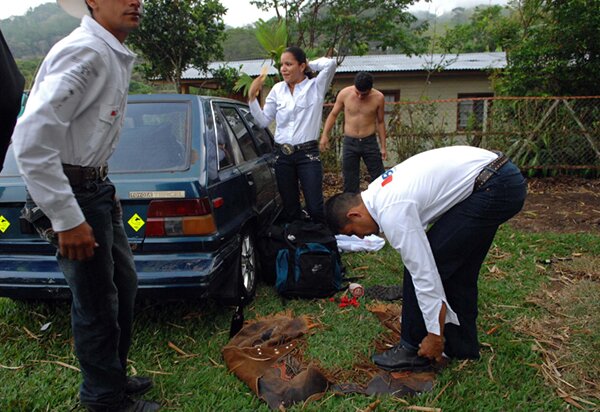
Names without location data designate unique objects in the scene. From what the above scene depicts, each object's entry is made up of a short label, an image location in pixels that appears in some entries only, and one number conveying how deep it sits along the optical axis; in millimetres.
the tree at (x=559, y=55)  8477
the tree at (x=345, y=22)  11977
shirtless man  5730
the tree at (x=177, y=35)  8680
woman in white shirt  4504
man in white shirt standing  1726
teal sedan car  2904
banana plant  8180
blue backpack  3750
